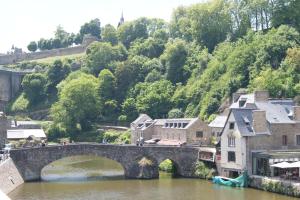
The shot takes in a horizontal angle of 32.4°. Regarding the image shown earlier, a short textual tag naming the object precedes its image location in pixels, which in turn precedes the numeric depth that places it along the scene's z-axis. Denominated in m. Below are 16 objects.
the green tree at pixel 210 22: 102.44
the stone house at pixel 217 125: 65.21
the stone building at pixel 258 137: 49.77
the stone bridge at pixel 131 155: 56.22
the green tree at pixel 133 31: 138.75
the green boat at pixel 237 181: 48.66
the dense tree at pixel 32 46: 168.75
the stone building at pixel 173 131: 66.62
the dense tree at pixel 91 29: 169.50
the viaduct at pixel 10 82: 129.50
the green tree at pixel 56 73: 125.26
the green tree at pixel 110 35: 144.00
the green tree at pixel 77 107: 98.31
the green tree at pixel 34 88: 122.56
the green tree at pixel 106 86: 109.38
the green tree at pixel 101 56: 124.62
